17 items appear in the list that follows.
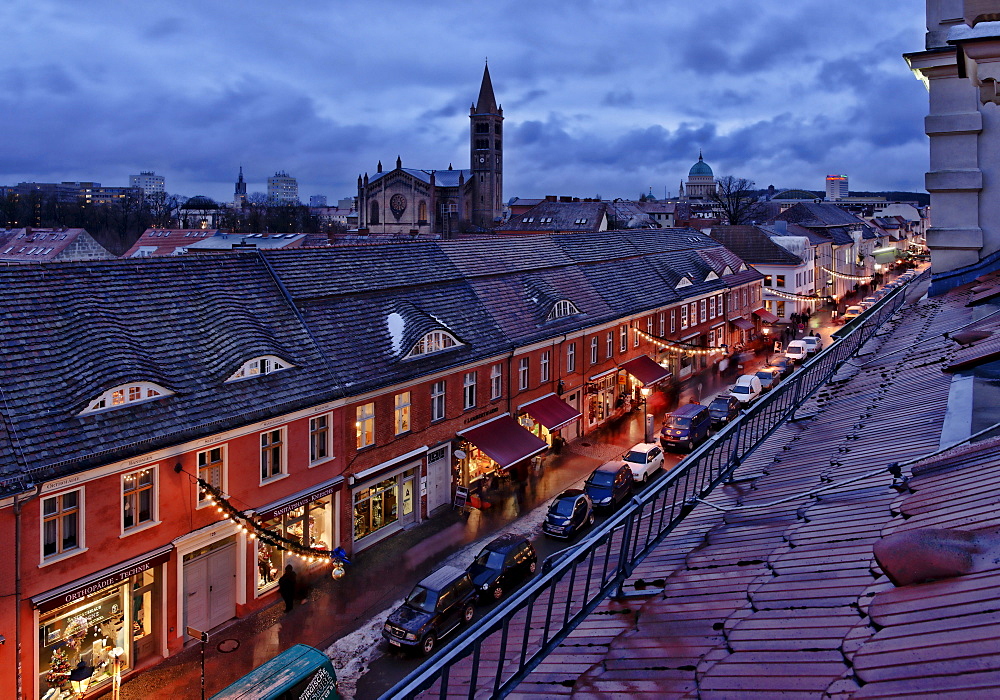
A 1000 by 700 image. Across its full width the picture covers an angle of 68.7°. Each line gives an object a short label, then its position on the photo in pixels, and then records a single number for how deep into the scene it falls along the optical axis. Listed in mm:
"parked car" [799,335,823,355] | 46844
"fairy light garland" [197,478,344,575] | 17031
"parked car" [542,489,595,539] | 22500
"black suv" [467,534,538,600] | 18594
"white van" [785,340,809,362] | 45625
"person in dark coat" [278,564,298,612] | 18459
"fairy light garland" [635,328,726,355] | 38688
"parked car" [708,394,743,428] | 33281
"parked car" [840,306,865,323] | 60569
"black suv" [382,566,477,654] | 16188
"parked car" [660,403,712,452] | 30766
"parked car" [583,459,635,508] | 24750
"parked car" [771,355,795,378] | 41156
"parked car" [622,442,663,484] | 27156
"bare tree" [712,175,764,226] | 97050
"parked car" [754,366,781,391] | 38531
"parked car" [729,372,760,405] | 36094
